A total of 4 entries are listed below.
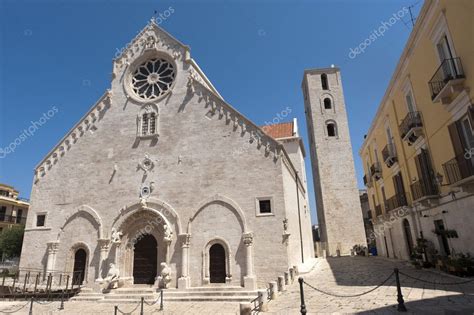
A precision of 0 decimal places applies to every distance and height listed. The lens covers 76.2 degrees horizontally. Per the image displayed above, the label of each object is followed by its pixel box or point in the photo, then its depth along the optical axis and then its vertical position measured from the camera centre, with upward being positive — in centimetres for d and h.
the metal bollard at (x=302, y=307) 821 -155
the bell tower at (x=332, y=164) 3238 +918
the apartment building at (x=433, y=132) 1091 +485
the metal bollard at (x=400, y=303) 820 -157
